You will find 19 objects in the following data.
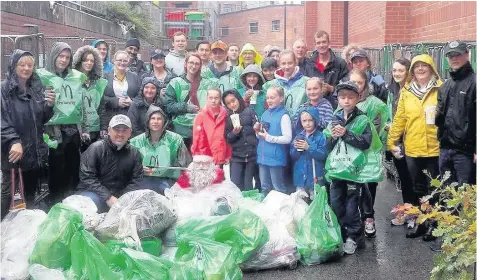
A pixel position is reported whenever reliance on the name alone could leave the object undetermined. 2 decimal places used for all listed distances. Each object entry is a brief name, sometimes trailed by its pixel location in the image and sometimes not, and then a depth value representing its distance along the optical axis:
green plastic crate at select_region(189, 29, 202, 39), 41.28
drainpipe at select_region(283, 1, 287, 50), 46.21
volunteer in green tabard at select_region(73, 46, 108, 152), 6.81
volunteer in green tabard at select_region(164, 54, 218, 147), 7.21
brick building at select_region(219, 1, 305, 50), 49.00
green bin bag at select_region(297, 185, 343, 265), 5.44
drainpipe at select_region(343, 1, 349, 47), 16.74
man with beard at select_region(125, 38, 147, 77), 8.21
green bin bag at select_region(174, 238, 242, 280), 4.56
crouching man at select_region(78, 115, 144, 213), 5.60
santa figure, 6.21
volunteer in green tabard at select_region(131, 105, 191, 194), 6.36
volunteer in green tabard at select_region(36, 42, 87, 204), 6.48
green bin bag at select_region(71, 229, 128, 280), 4.27
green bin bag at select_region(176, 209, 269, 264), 5.08
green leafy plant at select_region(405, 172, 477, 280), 3.13
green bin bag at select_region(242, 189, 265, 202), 6.29
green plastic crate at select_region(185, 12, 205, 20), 42.25
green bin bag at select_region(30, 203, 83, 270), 4.64
